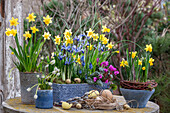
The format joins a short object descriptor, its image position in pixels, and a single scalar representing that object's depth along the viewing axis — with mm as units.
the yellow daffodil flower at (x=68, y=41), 2623
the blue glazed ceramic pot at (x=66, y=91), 2549
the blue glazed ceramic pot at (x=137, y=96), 2490
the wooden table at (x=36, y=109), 2347
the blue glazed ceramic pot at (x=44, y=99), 2402
